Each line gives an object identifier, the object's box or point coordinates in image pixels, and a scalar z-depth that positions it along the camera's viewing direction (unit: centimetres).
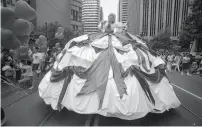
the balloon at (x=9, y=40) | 265
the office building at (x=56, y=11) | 2649
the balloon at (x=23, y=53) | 402
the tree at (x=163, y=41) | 4109
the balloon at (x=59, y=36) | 1011
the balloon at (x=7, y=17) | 265
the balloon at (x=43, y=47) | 895
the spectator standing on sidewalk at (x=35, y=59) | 847
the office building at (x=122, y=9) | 14588
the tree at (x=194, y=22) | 1599
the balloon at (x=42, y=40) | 835
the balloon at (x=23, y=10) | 296
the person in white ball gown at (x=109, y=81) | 318
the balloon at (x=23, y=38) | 313
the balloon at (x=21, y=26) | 285
